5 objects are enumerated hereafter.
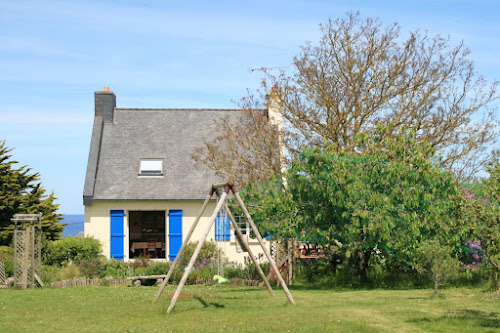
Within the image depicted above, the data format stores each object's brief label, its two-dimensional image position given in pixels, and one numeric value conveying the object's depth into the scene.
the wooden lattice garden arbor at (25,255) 20.05
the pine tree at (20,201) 25.45
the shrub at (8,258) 22.03
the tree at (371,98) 20.95
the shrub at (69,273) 21.81
